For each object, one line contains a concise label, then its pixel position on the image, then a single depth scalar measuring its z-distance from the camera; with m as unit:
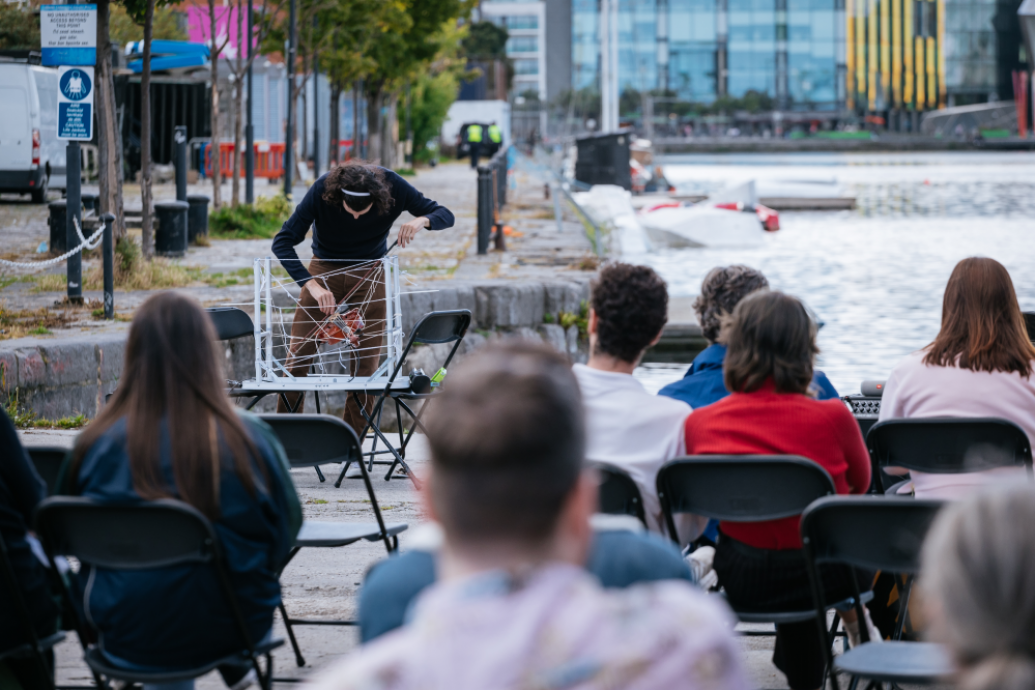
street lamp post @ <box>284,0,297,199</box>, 46.91
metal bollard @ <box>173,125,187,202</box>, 33.16
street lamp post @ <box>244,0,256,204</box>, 43.50
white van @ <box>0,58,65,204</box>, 40.00
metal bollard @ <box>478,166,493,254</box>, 32.78
